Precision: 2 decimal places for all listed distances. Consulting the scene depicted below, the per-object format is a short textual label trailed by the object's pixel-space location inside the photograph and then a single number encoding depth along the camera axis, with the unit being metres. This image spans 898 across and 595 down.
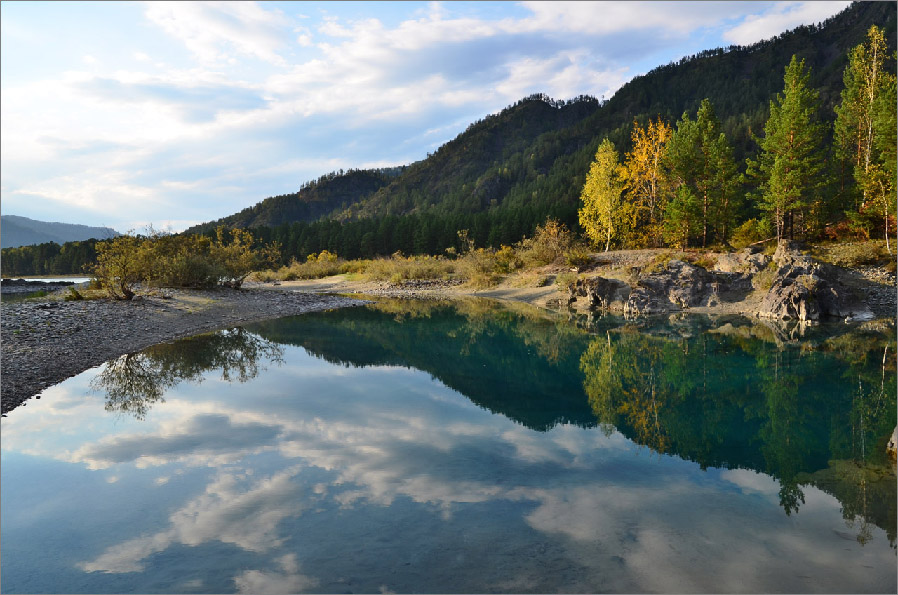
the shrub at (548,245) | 42.78
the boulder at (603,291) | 30.94
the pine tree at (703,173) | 38.56
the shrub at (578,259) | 38.97
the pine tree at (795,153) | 33.38
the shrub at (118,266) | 26.69
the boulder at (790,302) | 23.16
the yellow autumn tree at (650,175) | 42.34
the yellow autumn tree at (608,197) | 43.00
